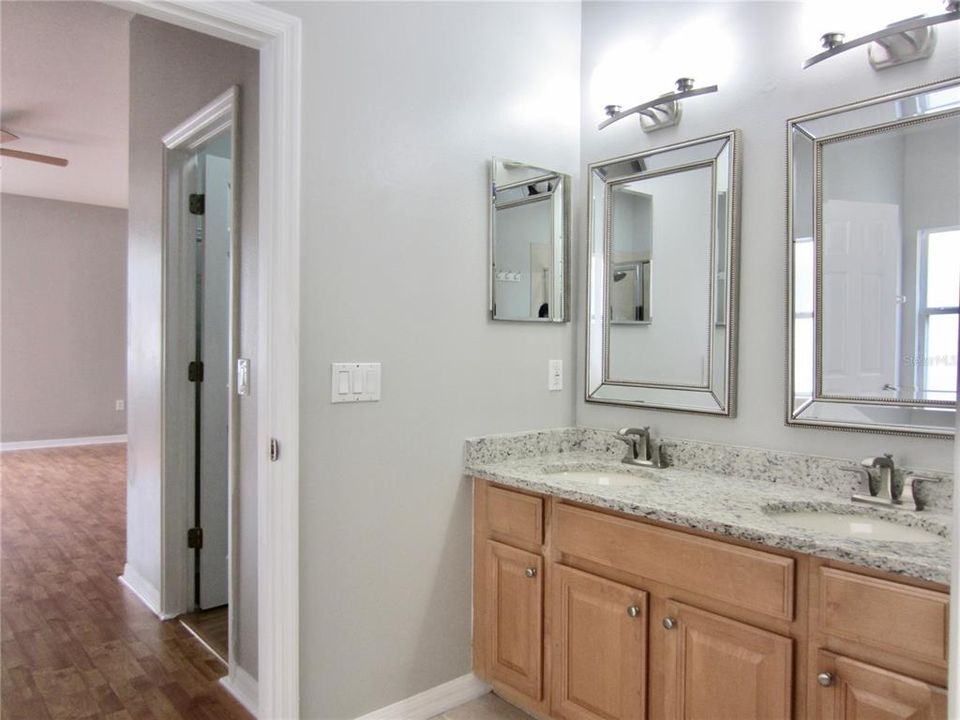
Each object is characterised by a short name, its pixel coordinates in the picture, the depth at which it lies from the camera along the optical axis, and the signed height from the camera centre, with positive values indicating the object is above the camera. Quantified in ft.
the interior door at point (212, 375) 9.67 -0.36
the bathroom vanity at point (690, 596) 4.17 -1.89
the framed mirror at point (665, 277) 6.74 +0.84
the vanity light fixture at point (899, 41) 5.04 +2.55
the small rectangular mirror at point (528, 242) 7.47 +1.30
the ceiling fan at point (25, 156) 14.92 +4.61
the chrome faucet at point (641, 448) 7.22 -1.06
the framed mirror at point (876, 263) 5.25 +0.77
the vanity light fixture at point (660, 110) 6.84 +2.65
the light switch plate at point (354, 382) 6.18 -0.30
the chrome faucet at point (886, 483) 5.25 -1.06
